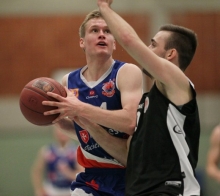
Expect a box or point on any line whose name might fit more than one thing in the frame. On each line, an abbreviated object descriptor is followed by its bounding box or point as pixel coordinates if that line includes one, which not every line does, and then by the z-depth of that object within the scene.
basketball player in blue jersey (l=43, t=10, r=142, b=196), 10.07
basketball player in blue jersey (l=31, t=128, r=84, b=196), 22.44
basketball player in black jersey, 8.89
